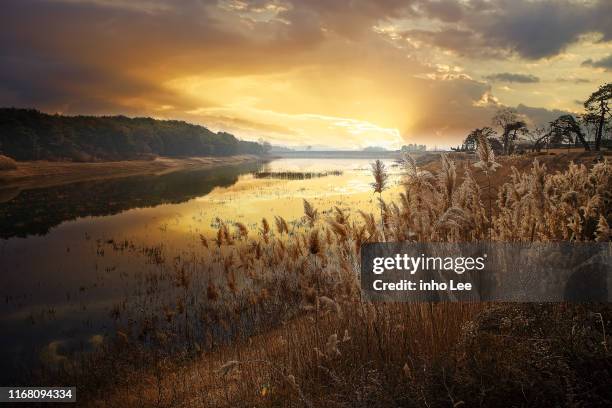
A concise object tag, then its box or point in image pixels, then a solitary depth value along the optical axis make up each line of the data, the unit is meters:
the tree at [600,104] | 37.59
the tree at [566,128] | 38.44
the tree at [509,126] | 50.64
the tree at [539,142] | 40.85
